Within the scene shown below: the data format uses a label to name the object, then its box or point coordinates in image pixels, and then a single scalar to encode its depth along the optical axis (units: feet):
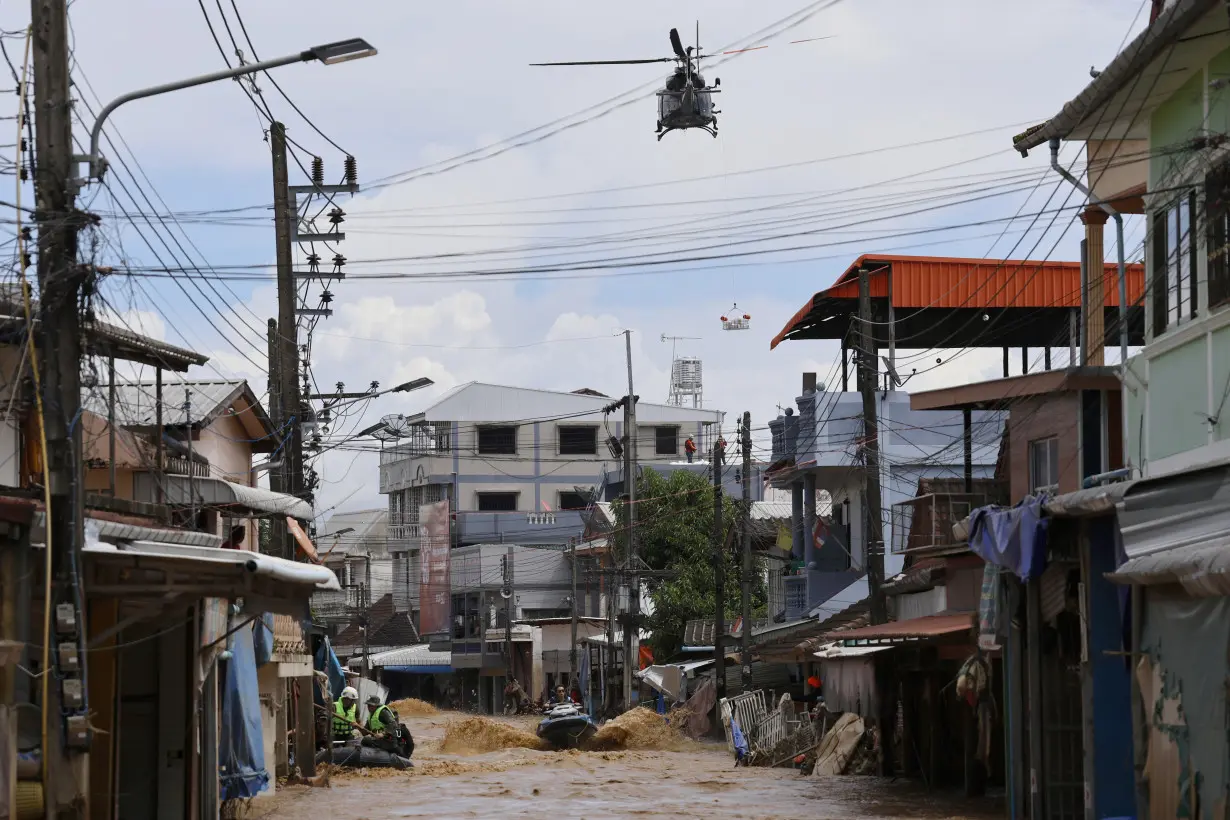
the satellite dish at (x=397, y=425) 131.46
